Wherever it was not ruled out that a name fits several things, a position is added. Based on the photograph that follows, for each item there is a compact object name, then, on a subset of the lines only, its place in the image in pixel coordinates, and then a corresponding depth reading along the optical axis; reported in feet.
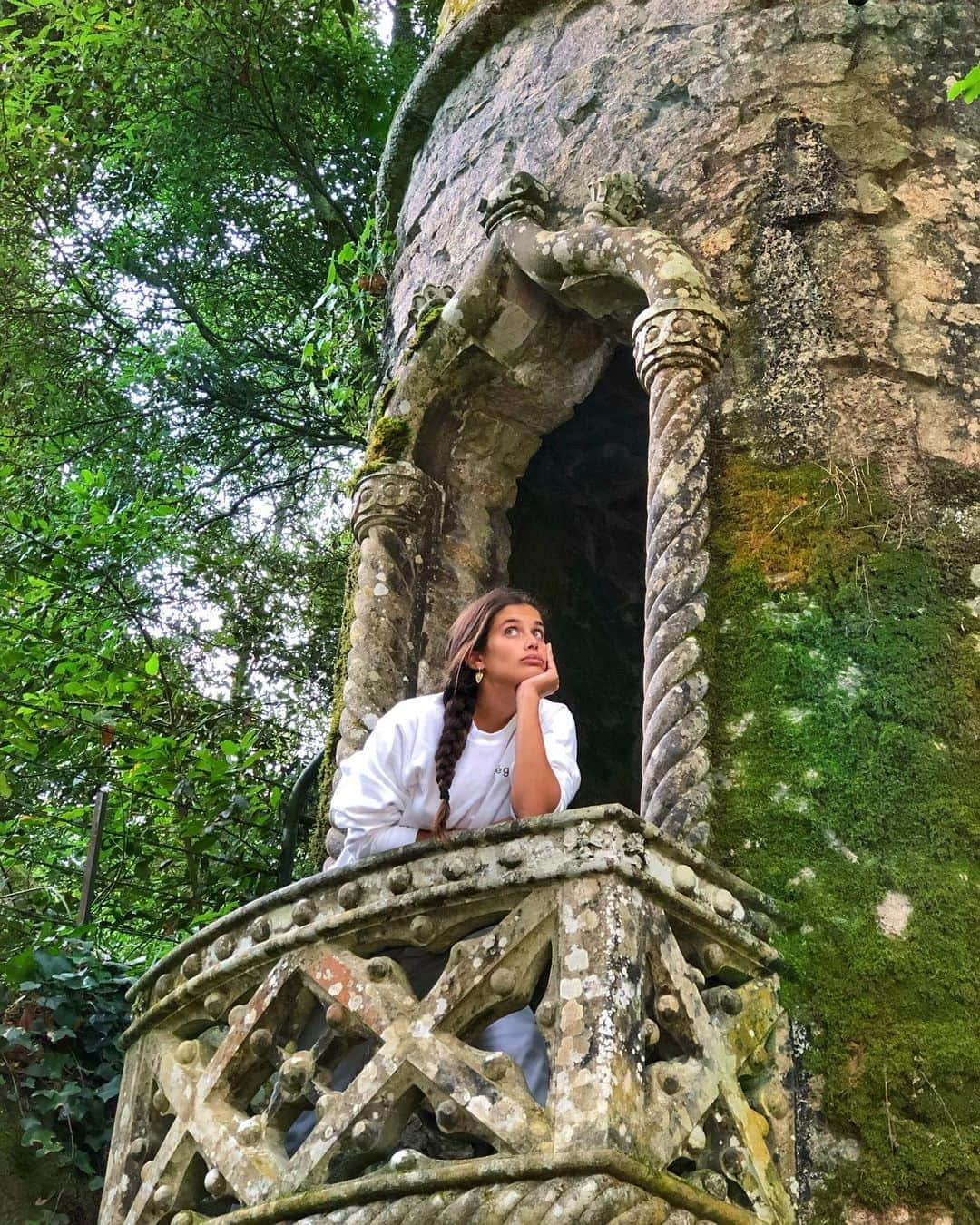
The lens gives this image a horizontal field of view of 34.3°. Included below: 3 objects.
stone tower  10.45
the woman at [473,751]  12.50
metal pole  19.71
